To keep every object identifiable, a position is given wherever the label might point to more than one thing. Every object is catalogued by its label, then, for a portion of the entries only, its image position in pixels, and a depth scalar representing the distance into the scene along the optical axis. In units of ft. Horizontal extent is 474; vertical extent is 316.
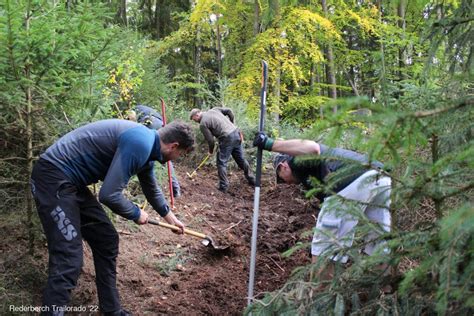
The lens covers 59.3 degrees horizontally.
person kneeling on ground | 10.66
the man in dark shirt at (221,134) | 28.91
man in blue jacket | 10.12
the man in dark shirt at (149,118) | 23.39
